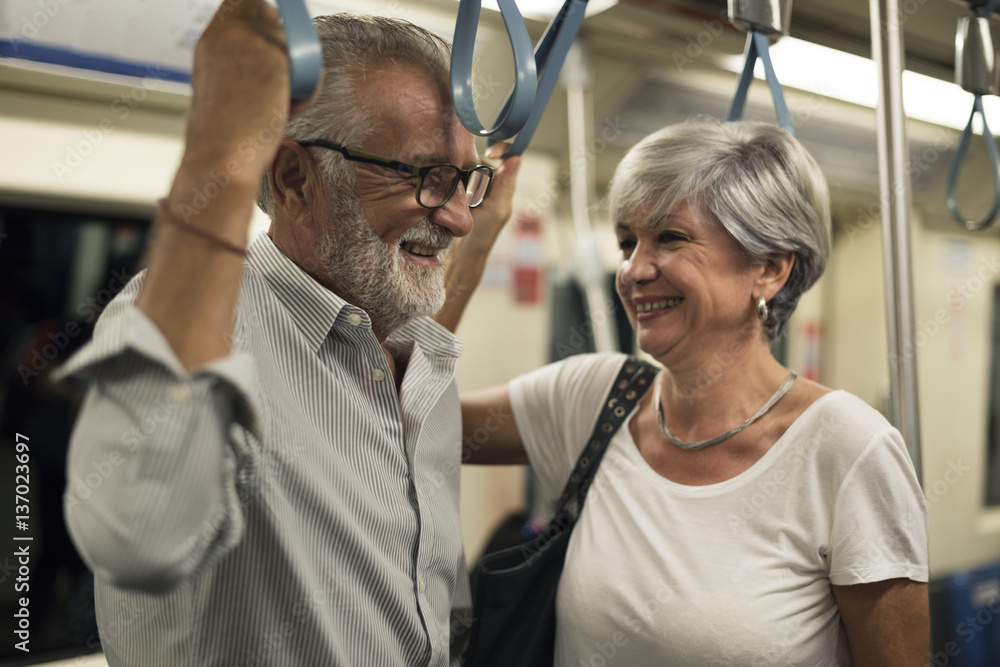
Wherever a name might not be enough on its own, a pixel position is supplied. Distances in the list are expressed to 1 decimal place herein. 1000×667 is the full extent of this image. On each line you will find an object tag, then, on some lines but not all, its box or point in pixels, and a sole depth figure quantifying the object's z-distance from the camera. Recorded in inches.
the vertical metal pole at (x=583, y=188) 86.7
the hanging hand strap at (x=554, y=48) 36.4
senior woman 41.4
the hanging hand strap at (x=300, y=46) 23.6
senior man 22.7
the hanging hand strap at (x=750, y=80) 42.3
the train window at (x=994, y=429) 163.3
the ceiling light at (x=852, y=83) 86.7
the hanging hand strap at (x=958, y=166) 48.1
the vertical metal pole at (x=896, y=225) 43.4
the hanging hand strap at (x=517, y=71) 29.5
